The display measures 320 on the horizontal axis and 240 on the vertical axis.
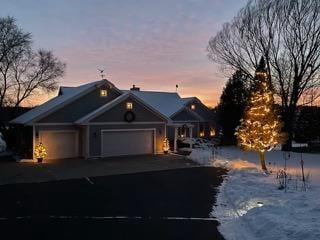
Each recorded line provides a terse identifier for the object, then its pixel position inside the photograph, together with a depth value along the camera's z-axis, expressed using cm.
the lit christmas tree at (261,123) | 1261
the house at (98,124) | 1568
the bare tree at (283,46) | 1805
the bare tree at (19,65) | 2234
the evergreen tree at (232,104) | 2453
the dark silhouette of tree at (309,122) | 2379
